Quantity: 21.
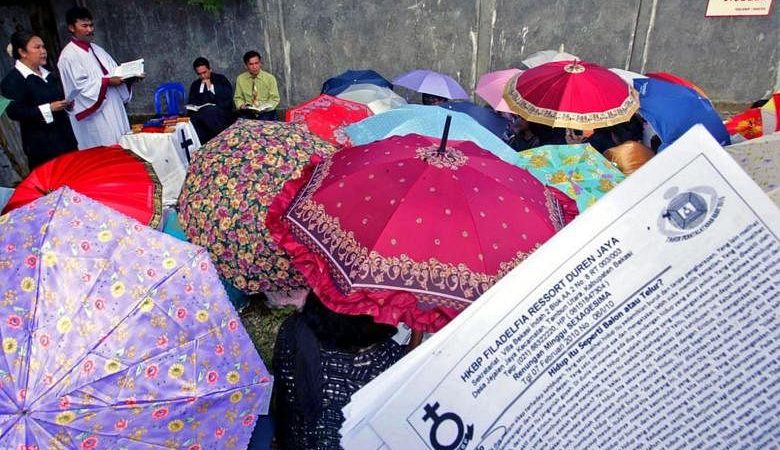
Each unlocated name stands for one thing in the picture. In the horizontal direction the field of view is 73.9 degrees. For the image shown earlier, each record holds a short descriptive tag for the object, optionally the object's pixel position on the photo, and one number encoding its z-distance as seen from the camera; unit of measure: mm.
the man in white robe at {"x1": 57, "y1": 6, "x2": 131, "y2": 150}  4805
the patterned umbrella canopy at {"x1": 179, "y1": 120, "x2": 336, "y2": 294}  2838
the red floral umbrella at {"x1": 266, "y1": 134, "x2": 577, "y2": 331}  1883
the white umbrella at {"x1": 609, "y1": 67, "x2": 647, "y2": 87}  5354
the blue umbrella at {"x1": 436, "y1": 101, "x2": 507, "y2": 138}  4980
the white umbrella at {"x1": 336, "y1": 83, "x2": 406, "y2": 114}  5668
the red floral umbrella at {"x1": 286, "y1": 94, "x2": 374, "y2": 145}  4145
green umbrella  3219
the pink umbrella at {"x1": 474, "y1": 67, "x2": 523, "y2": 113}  5492
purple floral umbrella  1369
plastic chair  6754
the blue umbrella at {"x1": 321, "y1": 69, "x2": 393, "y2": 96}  6820
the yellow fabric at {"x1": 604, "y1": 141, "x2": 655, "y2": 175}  3895
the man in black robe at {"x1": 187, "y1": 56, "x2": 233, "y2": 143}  6324
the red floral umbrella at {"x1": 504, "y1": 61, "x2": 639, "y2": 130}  3846
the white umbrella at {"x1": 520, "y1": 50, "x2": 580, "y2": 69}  7355
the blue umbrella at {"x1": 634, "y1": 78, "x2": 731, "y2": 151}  3955
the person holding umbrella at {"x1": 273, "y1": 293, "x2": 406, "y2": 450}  1839
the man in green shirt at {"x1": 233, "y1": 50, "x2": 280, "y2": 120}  7218
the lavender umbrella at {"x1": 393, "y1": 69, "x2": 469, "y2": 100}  6367
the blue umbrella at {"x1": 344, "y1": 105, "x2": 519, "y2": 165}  3342
